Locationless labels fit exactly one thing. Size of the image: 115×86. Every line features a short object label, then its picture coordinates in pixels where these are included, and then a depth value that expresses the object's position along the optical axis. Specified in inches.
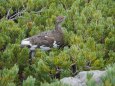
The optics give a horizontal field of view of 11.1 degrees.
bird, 260.3
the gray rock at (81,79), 163.1
